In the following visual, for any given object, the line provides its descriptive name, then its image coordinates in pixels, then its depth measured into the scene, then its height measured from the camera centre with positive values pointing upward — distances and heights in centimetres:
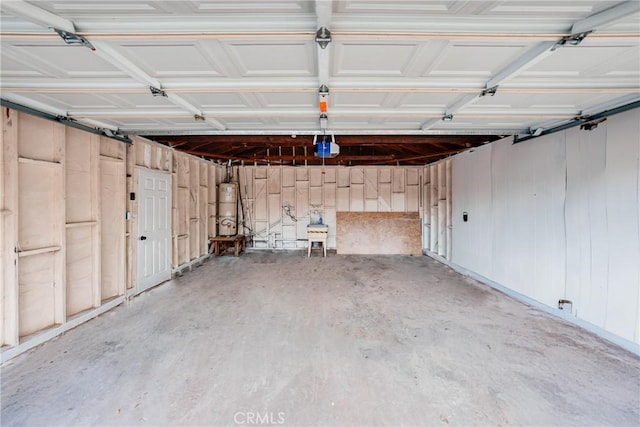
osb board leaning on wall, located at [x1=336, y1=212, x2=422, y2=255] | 693 -64
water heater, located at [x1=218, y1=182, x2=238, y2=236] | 675 +2
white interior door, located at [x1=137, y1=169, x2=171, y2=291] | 402 -30
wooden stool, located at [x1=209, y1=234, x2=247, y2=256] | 644 -92
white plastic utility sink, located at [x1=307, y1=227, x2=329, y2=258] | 675 -66
